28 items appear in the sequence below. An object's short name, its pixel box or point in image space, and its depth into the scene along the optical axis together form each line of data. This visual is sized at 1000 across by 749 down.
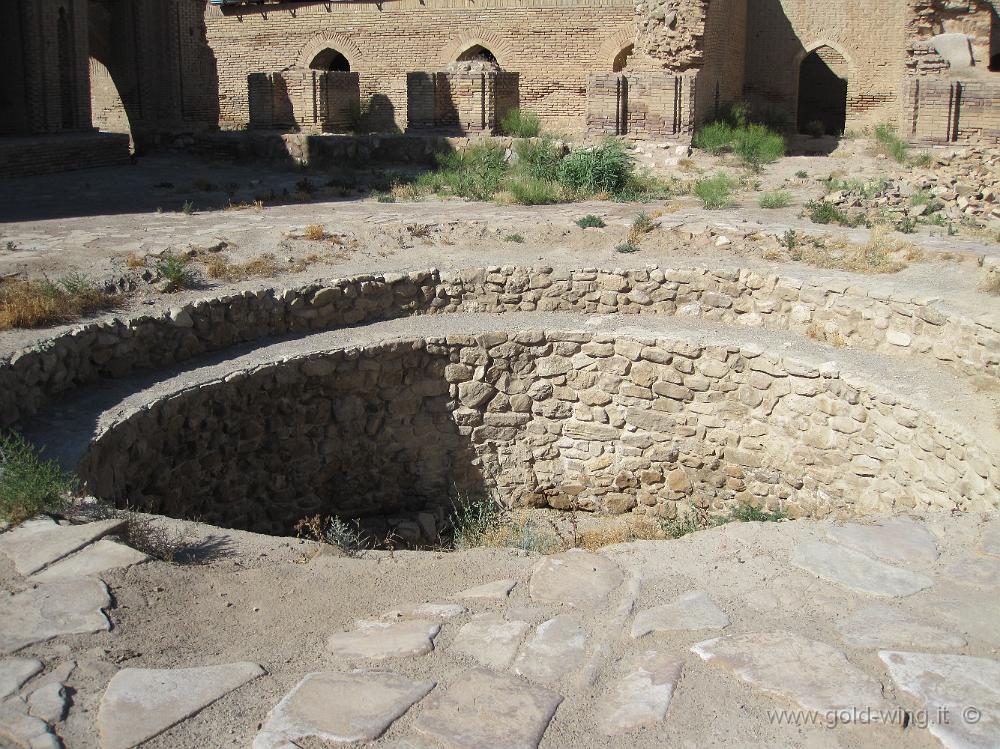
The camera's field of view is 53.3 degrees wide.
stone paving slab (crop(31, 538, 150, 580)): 4.27
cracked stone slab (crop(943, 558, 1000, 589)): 4.25
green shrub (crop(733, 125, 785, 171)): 16.42
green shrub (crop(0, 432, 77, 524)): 4.88
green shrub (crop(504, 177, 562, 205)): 13.23
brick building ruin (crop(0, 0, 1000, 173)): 17.80
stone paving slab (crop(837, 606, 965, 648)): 3.66
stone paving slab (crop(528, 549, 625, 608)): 4.27
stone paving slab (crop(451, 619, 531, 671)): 3.68
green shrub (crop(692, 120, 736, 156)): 17.05
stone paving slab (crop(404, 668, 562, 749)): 3.14
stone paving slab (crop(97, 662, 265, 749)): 3.16
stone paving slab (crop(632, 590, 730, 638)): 3.87
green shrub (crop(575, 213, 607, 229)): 11.20
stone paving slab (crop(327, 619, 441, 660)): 3.75
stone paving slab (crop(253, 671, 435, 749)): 3.15
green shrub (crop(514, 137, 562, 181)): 15.19
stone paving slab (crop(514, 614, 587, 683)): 3.58
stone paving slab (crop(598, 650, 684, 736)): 3.23
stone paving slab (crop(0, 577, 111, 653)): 3.75
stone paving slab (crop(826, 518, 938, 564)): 4.57
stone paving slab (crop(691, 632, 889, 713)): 3.29
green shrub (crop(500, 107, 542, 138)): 19.31
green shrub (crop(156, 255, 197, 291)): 9.00
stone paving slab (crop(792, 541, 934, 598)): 4.20
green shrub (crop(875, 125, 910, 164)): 16.47
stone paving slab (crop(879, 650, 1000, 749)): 3.08
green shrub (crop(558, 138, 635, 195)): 14.30
